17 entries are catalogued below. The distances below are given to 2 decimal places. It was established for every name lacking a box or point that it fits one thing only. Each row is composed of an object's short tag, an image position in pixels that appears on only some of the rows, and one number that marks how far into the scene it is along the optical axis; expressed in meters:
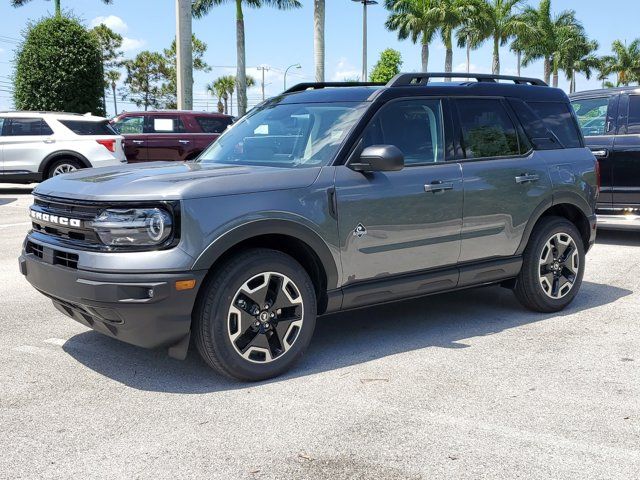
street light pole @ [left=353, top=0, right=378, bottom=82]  41.50
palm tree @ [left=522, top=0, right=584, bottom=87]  57.91
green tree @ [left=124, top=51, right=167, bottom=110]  67.69
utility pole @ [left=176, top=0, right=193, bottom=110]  20.44
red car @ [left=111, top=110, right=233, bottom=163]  16.89
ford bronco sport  4.00
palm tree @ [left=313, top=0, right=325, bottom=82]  26.78
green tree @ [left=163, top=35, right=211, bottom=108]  66.31
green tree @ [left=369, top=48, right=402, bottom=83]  66.50
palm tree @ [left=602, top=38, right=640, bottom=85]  83.88
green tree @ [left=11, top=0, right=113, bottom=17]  39.88
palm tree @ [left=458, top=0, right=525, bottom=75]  53.47
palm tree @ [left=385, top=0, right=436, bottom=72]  54.72
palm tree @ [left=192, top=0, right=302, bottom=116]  36.25
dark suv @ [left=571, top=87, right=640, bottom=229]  9.18
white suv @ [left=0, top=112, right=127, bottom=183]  15.37
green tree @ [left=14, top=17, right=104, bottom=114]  24.20
